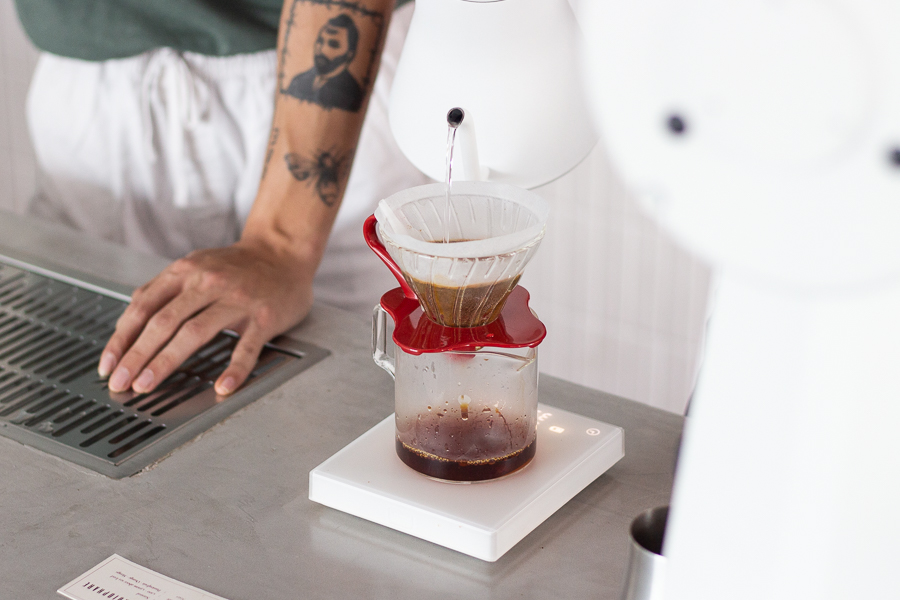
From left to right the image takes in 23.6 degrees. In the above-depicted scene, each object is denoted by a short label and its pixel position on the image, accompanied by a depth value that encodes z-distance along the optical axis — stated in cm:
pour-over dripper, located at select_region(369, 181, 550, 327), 147
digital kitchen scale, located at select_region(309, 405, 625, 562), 150
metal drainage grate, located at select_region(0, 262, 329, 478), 165
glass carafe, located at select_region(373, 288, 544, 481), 153
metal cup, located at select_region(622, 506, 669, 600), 132
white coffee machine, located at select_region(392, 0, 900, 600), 81
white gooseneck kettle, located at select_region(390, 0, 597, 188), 147
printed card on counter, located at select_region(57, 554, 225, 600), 147
